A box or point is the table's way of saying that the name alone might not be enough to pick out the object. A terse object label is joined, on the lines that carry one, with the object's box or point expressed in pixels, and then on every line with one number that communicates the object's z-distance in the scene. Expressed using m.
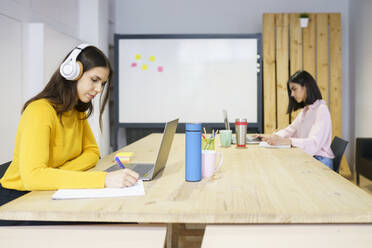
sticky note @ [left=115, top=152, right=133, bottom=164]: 1.61
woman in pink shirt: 2.26
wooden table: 0.86
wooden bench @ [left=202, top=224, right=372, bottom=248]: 0.81
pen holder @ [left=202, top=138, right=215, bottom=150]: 1.33
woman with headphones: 1.08
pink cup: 1.25
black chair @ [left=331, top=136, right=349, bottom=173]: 2.14
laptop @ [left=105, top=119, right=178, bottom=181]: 1.23
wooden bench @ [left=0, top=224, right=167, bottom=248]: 0.85
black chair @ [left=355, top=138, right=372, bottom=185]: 3.52
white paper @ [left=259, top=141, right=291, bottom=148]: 2.16
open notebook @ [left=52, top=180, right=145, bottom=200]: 0.99
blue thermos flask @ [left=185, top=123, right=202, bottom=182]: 1.15
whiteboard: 4.45
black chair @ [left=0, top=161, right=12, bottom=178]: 1.45
